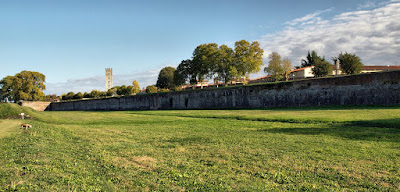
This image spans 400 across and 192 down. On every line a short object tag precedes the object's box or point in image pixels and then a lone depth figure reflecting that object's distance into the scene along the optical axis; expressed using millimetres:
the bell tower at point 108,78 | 172250
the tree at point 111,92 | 86575
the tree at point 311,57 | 80744
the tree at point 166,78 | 77375
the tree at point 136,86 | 86000
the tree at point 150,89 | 75125
